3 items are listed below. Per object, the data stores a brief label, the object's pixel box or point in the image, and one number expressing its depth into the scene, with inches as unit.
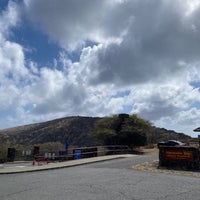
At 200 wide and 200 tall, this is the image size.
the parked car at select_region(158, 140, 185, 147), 911.6
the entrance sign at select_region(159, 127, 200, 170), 500.7
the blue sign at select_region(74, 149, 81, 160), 741.7
